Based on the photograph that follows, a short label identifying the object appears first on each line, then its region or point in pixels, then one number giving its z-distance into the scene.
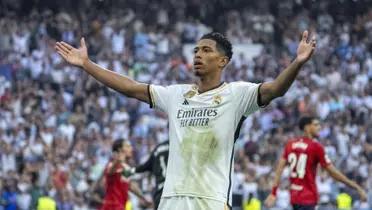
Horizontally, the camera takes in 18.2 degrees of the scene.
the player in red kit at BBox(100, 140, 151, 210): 13.64
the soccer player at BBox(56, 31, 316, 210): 7.13
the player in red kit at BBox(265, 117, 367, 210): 13.67
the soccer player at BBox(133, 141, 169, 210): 12.73
